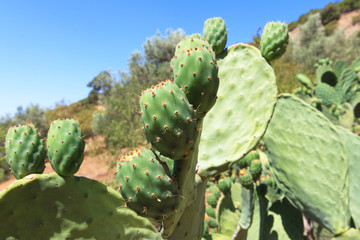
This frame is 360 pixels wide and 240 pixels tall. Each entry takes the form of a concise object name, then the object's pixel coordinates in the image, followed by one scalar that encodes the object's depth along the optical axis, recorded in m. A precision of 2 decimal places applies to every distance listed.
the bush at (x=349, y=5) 24.39
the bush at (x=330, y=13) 24.48
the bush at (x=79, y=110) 14.80
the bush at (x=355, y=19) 22.38
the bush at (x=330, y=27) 22.16
